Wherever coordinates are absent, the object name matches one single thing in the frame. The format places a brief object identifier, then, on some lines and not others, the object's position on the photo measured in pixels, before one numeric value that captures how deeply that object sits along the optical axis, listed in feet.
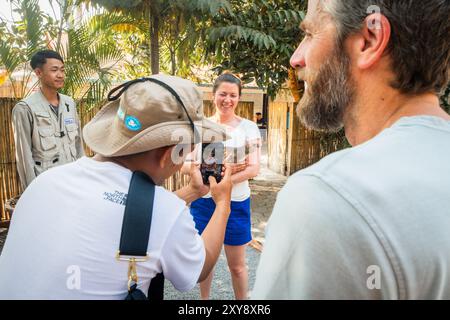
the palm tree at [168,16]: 14.80
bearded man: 1.83
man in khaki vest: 11.29
